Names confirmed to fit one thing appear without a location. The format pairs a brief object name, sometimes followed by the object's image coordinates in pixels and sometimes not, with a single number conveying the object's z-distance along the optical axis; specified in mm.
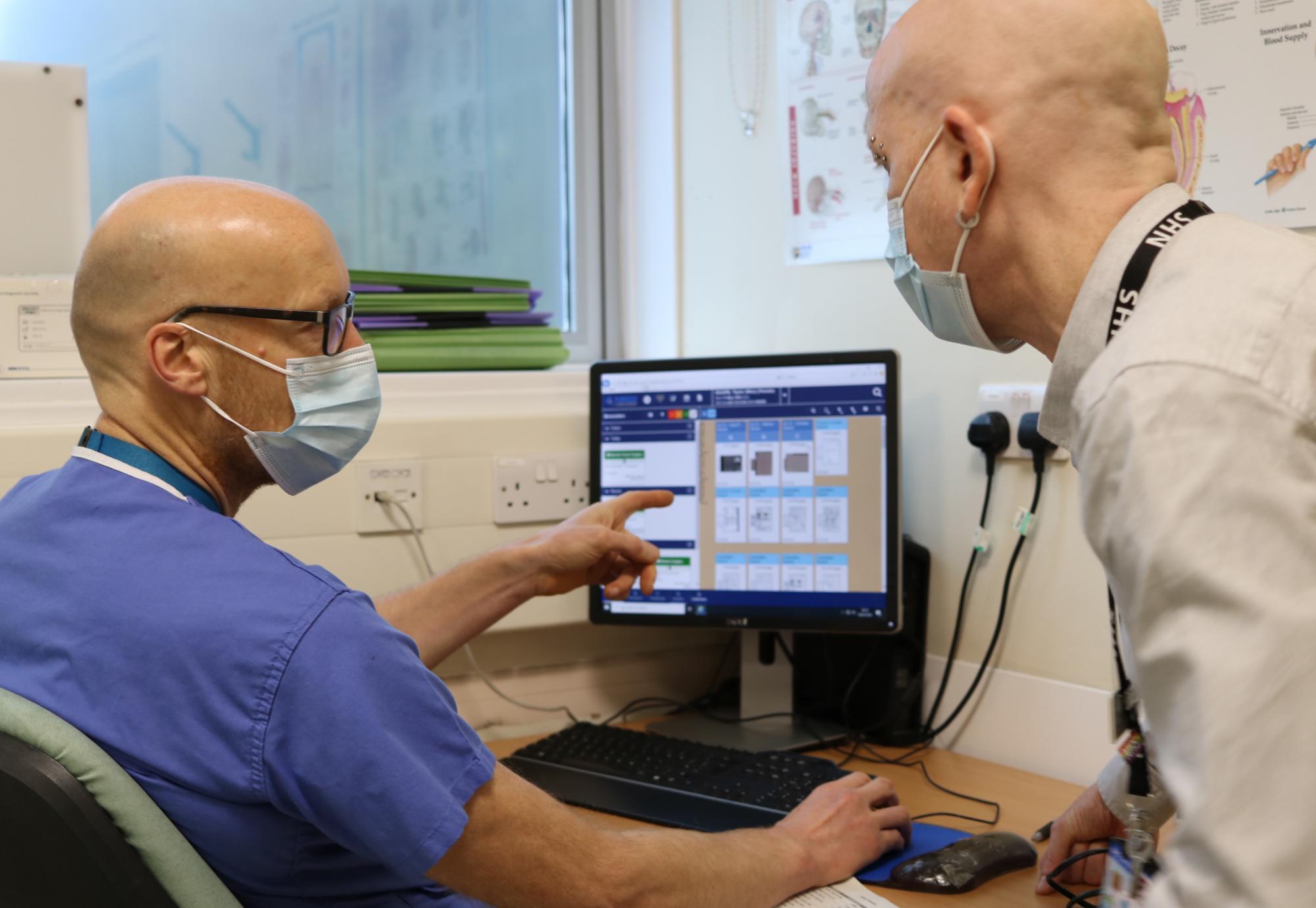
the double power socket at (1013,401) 1586
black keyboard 1434
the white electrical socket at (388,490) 1729
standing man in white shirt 617
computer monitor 1690
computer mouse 1232
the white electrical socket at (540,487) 1839
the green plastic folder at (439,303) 1853
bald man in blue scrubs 886
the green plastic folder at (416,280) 1878
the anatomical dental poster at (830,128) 1806
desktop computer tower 1742
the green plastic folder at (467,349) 1861
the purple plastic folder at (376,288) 1846
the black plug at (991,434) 1617
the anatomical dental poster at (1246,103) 1285
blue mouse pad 1278
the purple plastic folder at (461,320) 1853
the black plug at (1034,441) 1561
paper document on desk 1190
